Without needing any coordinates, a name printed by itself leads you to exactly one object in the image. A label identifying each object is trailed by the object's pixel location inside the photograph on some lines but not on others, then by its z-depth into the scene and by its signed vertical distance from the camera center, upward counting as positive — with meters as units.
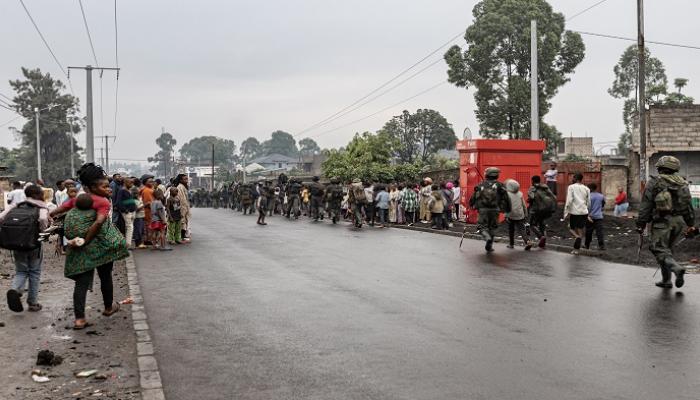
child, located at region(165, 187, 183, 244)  17.62 -0.74
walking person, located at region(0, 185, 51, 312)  8.79 -0.63
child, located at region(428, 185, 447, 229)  23.06 -0.56
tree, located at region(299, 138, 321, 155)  166.00 +9.90
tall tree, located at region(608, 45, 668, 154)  62.00 +9.82
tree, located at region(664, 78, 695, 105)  43.28 +5.75
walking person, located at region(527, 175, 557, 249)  16.12 -0.33
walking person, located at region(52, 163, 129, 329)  7.93 -0.58
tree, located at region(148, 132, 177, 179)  161.62 +9.21
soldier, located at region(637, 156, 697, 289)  10.16 -0.27
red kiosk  23.61 +1.01
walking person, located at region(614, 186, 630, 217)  27.38 -0.55
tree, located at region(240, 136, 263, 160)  165.65 +9.58
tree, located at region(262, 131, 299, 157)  161.88 +9.92
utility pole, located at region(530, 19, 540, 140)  26.58 +3.94
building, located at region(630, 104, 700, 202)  30.83 +2.35
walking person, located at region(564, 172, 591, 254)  15.21 -0.33
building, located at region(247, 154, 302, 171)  137.00 +5.07
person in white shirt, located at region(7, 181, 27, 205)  16.33 -0.13
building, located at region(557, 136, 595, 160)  76.62 +4.74
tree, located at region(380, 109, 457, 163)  61.46 +5.04
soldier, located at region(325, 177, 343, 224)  28.50 -0.36
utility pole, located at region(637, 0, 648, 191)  22.33 +3.14
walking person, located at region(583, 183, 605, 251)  15.27 -0.50
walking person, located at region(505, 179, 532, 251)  16.28 -0.43
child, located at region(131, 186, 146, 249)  17.30 -0.88
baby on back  7.95 -0.29
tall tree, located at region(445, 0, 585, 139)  41.72 +7.72
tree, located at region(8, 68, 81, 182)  69.69 +6.10
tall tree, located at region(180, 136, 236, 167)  147.00 +8.68
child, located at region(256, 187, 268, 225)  27.70 -0.64
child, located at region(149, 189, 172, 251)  16.55 -0.76
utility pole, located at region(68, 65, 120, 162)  28.12 +2.14
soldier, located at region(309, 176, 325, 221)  29.91 -0.29
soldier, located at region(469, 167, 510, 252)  15.95 -0.29
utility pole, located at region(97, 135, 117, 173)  78.28 +3.42
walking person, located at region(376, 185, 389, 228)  26.02 -0.49
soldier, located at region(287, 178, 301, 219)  32.09 -0.33
